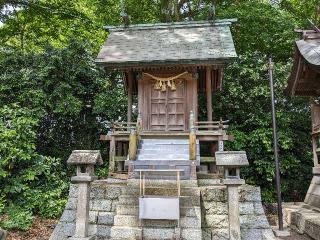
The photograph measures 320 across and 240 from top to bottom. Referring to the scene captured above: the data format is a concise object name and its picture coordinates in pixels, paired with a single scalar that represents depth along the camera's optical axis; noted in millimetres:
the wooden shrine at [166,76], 10273
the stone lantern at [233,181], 6422
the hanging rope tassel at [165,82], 11820
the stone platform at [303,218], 7656
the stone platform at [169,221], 6809
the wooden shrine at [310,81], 8459
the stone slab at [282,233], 8578
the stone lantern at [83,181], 6684
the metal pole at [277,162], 8852
